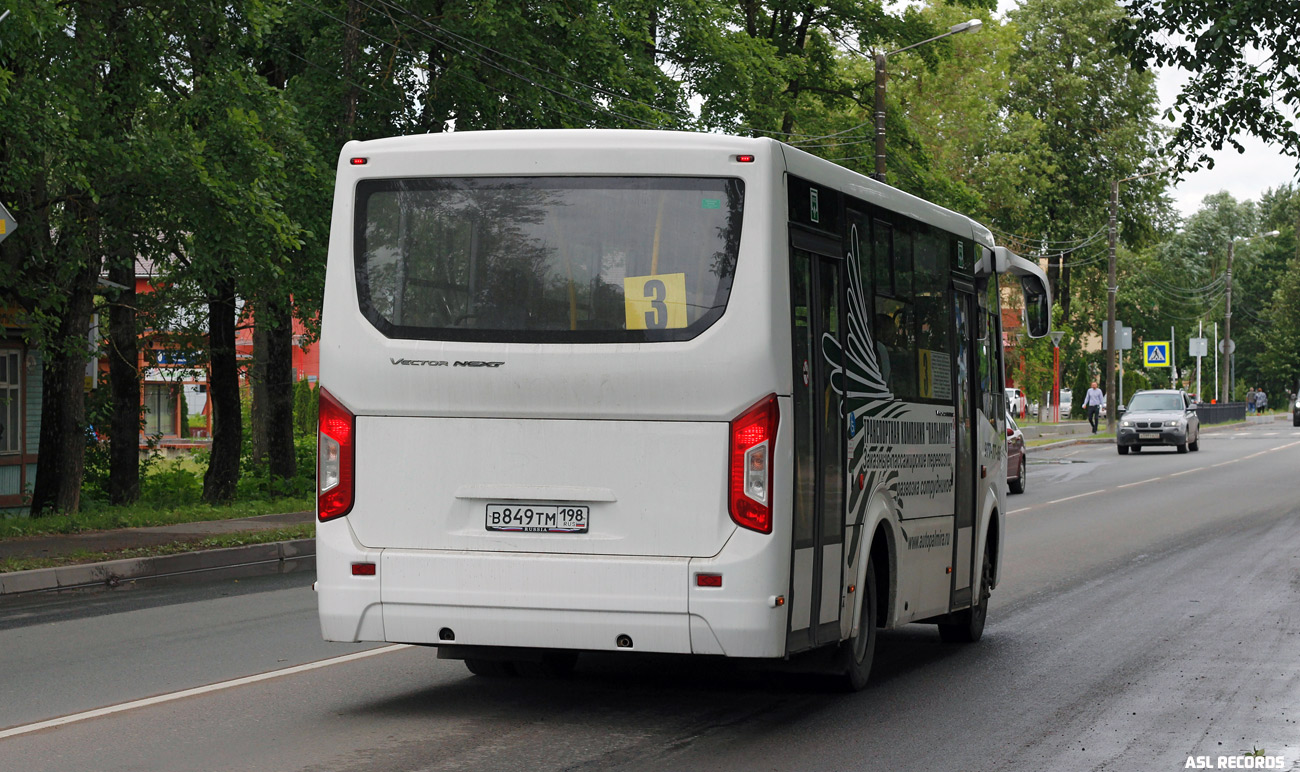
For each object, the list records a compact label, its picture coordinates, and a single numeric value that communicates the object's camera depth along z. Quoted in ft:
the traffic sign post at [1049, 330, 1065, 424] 250.16
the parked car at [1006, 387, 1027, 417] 254.39
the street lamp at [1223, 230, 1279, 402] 284.82
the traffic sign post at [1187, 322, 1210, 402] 266.98
